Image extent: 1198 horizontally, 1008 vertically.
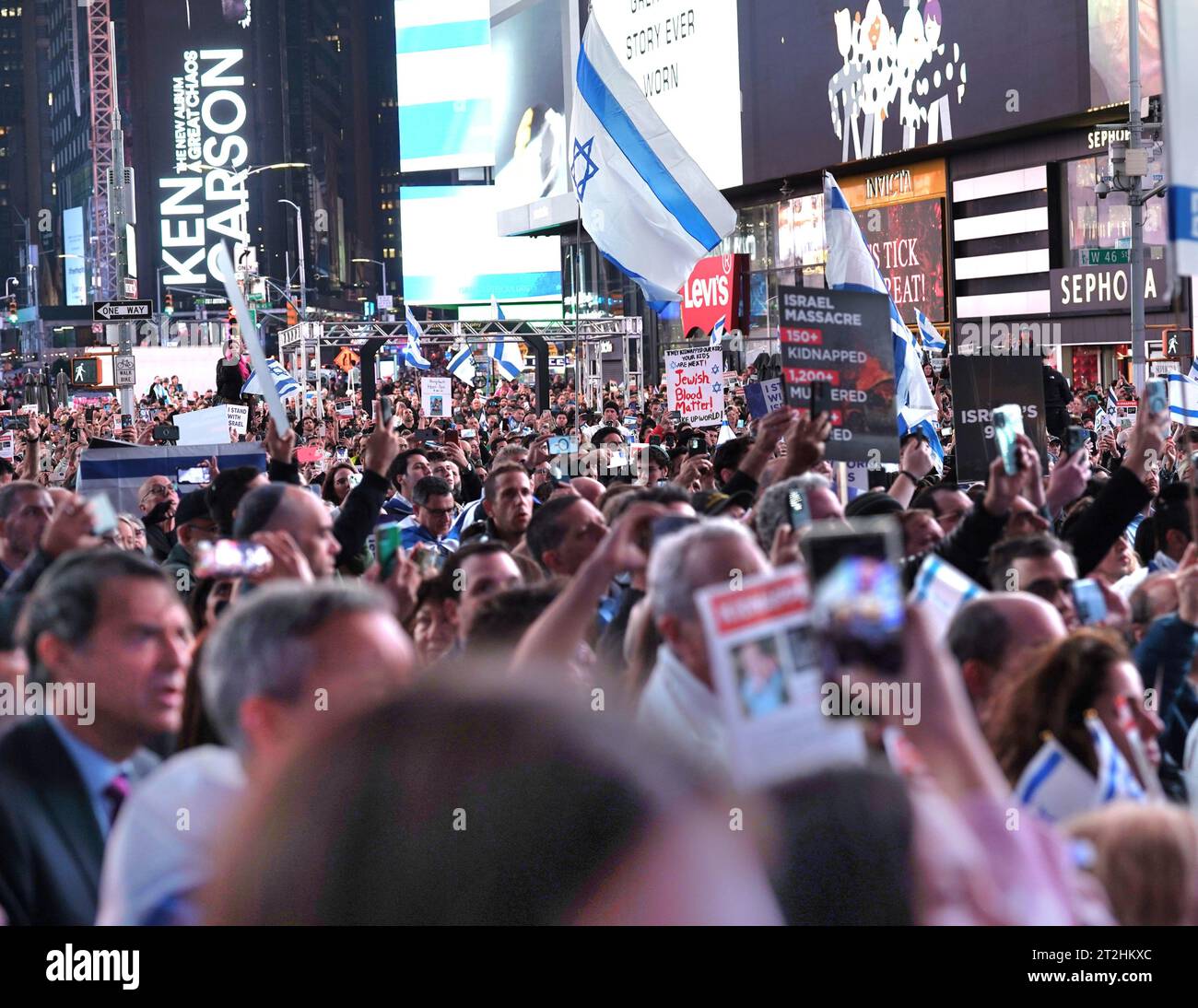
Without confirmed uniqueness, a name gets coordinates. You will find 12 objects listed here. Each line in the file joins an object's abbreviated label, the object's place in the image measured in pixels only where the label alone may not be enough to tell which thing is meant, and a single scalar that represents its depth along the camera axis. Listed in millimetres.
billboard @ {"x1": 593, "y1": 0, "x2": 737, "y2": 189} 50562
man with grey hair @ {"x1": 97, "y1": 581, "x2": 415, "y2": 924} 2014
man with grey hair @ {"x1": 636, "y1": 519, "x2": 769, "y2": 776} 2219
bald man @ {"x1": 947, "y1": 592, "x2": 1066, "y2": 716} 3439
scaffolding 34938
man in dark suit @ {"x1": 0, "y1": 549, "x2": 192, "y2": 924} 2639
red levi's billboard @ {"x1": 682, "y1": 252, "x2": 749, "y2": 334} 21484
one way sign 36469
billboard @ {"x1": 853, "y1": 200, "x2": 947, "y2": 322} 44500
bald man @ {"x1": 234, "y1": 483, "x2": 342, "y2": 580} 4680
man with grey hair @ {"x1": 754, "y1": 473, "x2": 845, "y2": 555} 5340
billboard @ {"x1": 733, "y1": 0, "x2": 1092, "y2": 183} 37938
